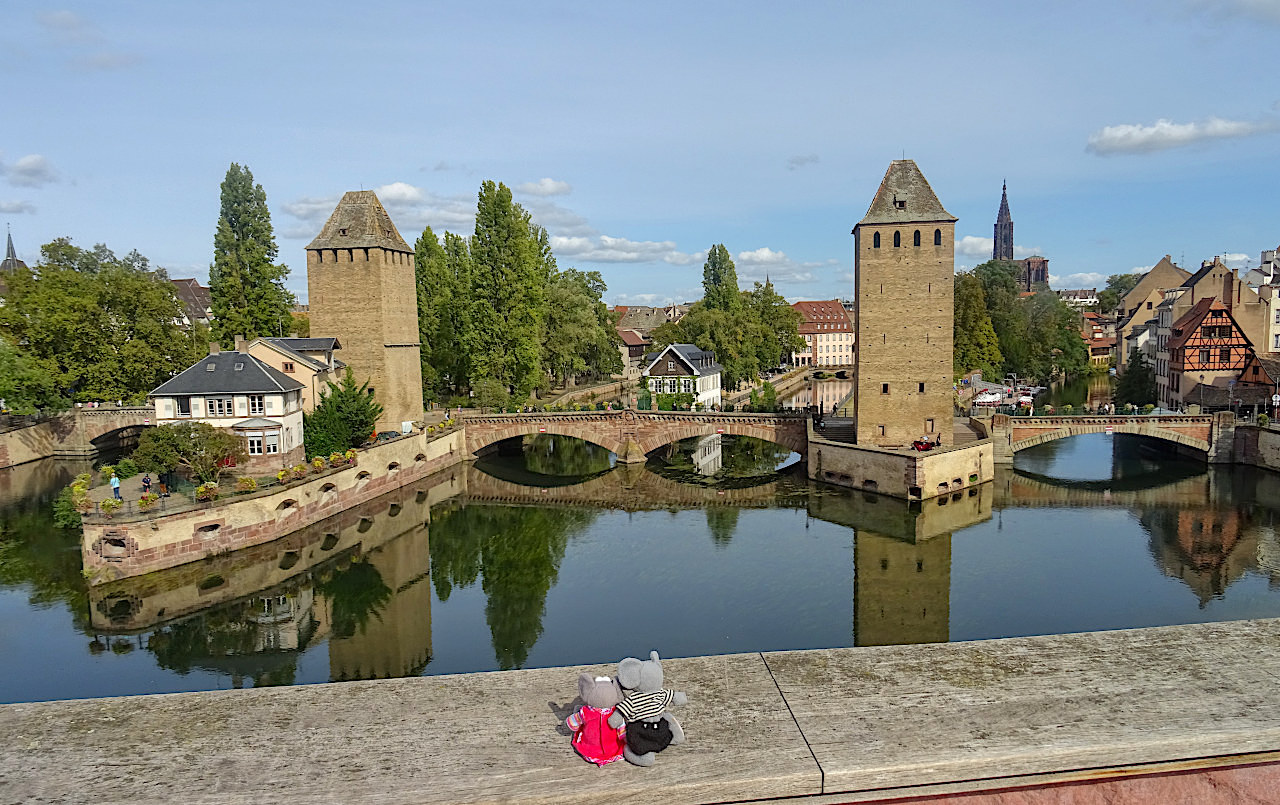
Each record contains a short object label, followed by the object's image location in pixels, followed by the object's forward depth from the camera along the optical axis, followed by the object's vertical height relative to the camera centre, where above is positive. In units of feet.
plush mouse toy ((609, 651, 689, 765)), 14.98 -6.80
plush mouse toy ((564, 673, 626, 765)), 14.94 -6.93
